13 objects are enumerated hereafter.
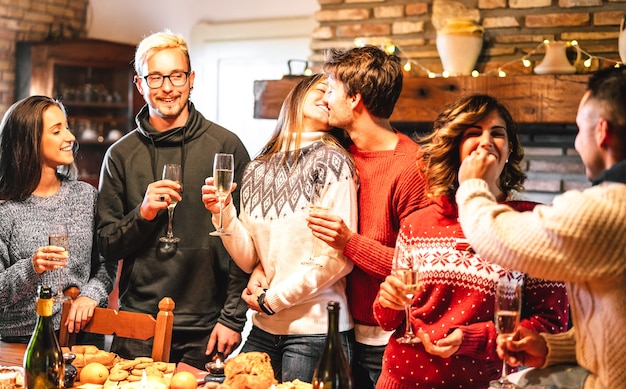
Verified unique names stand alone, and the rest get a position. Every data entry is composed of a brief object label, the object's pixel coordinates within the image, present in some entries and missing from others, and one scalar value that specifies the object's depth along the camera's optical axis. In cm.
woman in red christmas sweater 197
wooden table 248
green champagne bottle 196
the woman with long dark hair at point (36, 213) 276
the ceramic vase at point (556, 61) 423
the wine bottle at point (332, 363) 176
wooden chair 243
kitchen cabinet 664
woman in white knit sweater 242
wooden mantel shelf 419
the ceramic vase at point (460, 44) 448
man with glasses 276
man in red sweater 237
